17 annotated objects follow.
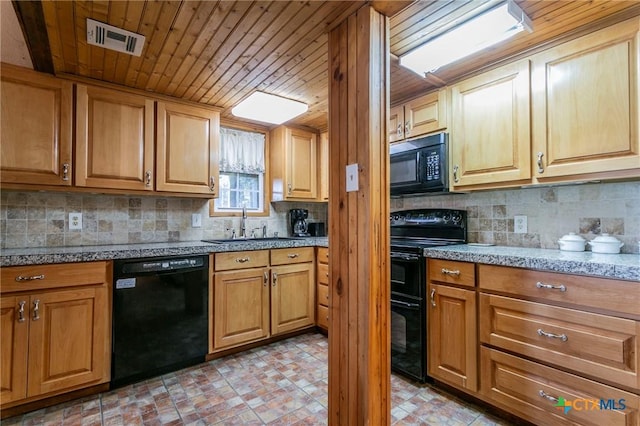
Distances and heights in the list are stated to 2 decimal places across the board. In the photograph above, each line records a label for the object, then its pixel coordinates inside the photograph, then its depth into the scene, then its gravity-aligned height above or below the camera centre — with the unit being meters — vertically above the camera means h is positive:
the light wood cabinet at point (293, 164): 3.38 +0.56
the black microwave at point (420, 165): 2.41 +0.40
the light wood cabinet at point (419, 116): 2.43 +0.81
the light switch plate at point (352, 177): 1.44 +0.17
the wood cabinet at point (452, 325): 1.91 -0.70
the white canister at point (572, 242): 1.93 -0.17
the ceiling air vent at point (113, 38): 1.67 +1.00
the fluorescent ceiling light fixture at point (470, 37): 1.54 +0.97
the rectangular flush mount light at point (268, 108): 2.61 +0.95
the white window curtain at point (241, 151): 3.24 +0.68
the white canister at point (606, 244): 1.78 -0.17
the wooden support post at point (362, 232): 1.37 -0.08
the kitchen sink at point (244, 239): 2.87 -0.25
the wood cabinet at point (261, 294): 2.56 -0.70
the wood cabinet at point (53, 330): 1.80 -0.70
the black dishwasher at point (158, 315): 2.11 -0.72
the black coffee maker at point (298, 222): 3.62 -0.08
